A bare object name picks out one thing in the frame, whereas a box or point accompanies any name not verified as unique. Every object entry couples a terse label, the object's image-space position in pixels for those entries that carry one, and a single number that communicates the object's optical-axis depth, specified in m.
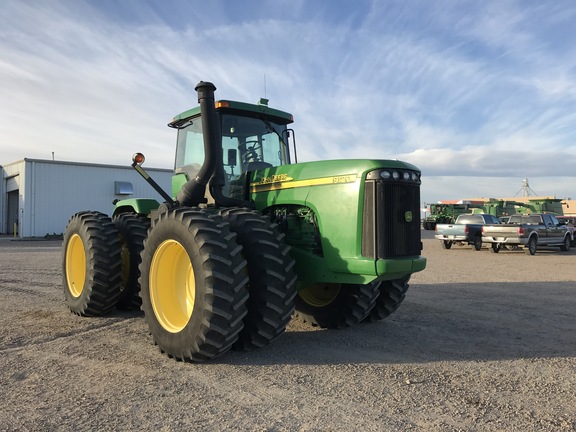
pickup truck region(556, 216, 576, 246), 22.38
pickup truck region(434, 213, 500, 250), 19.69
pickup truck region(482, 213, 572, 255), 18.23
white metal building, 28.69
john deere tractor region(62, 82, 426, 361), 4.50
